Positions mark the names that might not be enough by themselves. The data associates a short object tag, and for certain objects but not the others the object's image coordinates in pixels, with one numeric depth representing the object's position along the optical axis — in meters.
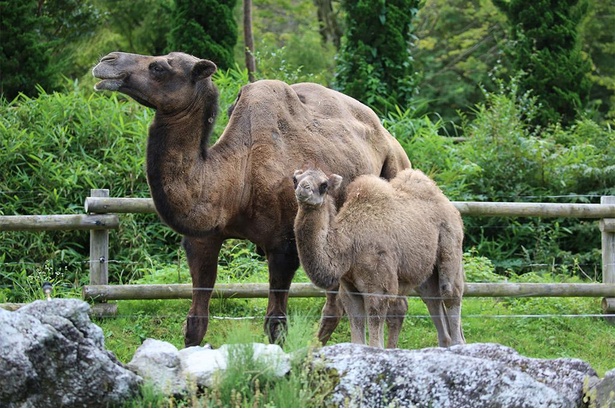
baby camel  14.10
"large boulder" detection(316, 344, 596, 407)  11.27
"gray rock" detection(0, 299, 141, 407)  10.34
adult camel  14.77
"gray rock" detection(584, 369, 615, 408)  11.49
